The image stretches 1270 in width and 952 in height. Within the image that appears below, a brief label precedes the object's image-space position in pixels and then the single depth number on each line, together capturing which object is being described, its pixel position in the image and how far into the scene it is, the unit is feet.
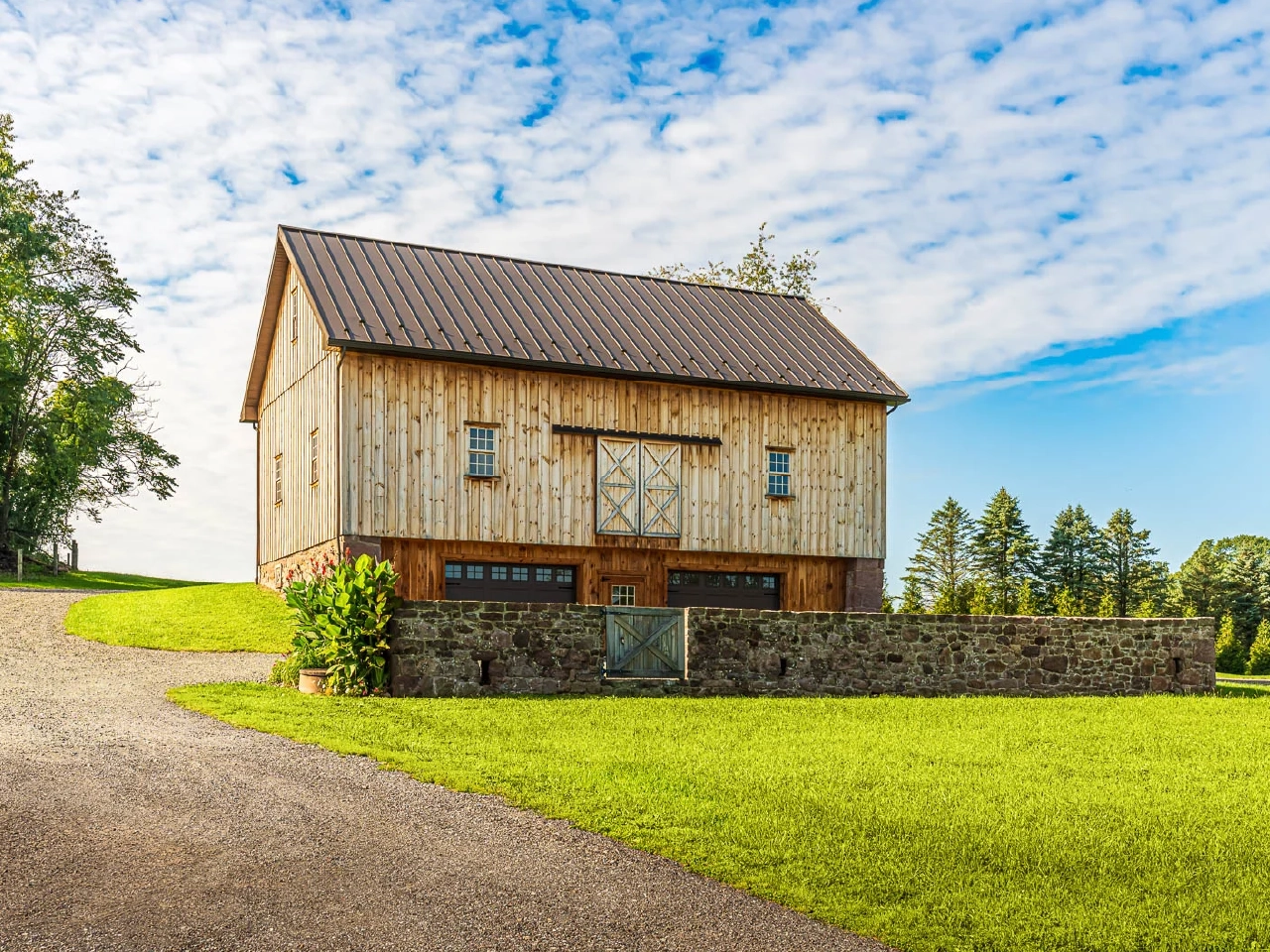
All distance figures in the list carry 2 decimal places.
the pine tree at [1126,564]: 183.01
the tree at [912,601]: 142.49
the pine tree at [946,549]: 190.60
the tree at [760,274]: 146.72
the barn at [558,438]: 77.15
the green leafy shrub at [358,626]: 55.88
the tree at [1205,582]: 169.68
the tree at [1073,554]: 186.60
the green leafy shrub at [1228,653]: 136.05
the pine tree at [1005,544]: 187.83
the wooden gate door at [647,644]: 60.44
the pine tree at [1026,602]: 149.79
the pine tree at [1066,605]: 139.73
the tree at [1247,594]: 165.48
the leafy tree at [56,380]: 134.21
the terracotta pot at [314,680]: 56.65
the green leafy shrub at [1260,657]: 133.90
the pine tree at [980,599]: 138.31
